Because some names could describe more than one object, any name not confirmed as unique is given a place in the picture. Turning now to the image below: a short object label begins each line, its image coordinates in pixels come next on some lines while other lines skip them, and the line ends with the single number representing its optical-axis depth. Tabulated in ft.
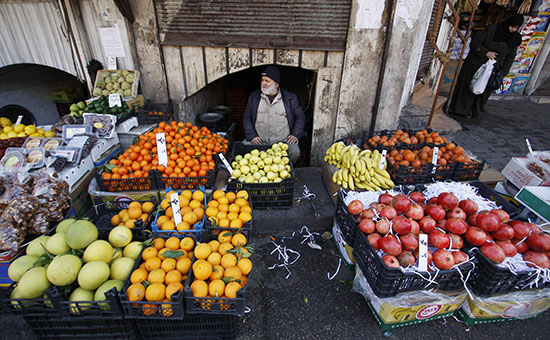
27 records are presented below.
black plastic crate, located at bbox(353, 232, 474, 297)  7.63
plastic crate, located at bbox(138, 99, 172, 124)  15.58
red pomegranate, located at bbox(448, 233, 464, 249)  8.27
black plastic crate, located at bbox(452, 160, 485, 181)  12.13
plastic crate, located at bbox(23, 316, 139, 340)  7.15
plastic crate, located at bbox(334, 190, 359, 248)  9.61
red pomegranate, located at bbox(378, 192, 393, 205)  9.86
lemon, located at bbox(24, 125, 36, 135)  13.72
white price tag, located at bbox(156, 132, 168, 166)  11.10
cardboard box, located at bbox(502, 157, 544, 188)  11.51
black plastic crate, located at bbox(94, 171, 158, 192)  11.27
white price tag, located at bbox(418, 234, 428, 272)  7.73
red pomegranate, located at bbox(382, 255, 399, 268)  7.63
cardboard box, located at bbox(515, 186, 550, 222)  9.64
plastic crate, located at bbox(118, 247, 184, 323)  6.57
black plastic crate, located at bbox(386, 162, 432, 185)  11.84
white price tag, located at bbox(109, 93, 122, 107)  14.67
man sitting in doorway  15.20
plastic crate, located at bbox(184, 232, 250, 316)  6.80
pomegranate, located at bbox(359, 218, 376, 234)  8.66
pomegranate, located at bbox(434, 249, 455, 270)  7.68
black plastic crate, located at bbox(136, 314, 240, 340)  7.50
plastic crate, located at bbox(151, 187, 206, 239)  8.80
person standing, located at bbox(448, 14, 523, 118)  22.61
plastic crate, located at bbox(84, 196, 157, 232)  8.88
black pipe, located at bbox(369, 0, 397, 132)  13.02
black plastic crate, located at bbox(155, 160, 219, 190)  11.29
